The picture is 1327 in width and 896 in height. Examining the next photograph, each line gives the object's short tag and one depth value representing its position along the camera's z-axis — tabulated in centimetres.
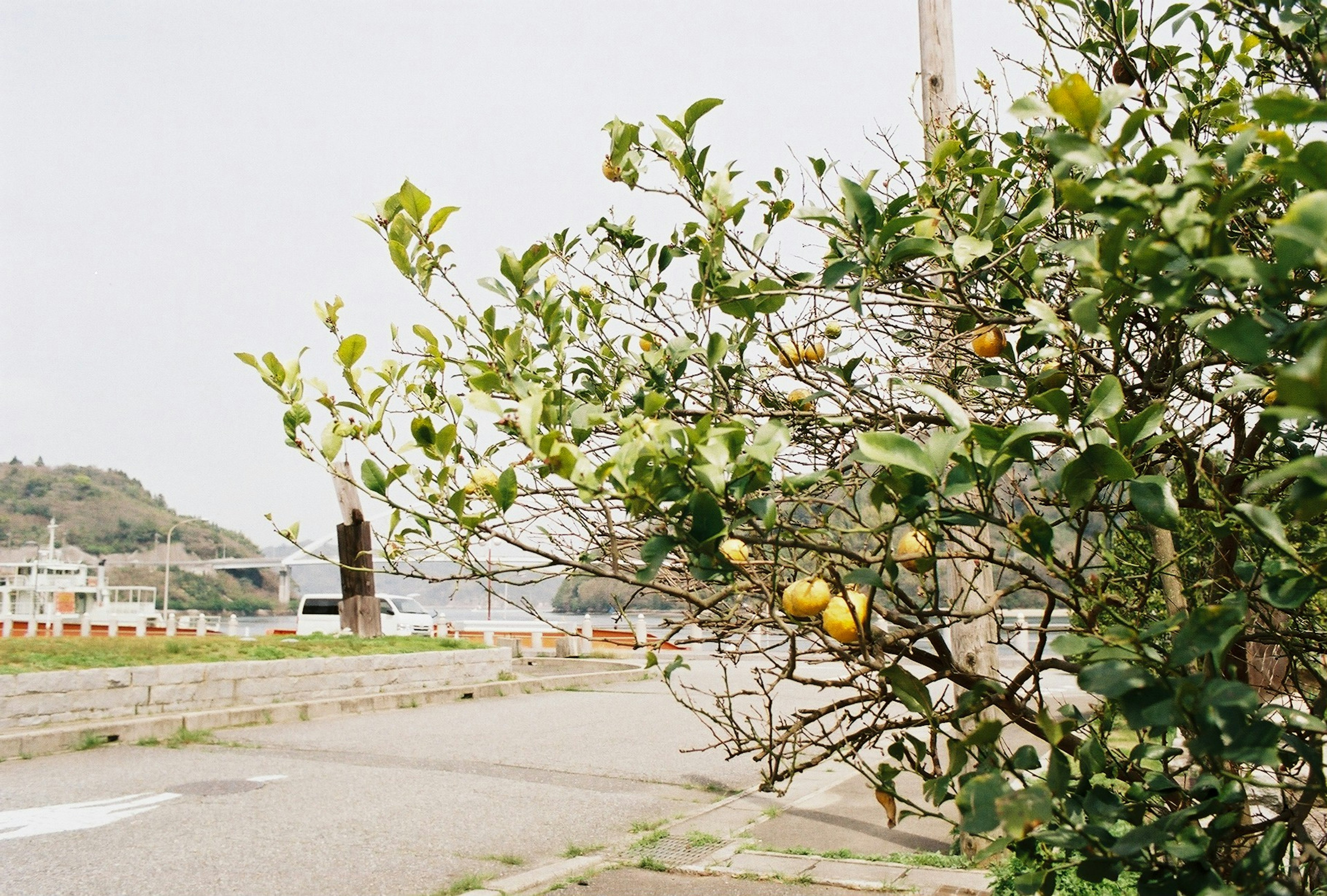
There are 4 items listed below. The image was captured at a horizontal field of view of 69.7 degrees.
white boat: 3894
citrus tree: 105
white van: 2492
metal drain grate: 525
